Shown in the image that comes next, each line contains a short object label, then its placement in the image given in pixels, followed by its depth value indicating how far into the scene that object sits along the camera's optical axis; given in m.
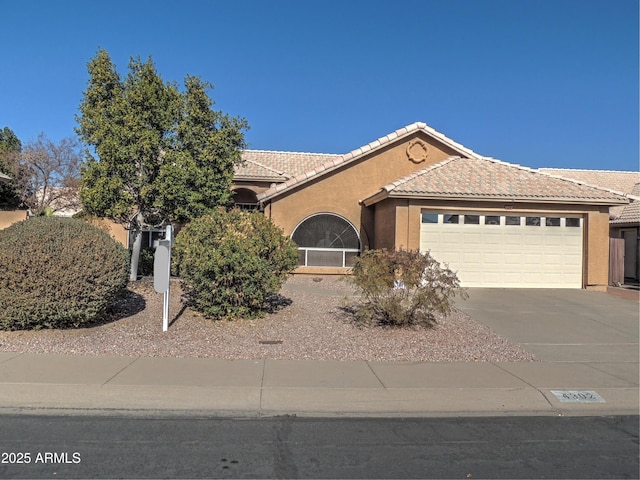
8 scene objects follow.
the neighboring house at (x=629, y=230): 19.53
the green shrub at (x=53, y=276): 8.33
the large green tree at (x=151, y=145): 12.61
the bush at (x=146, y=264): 17.56
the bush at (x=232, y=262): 9.63
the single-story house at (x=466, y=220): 15.87
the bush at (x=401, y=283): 9.23
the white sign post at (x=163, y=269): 8.91
